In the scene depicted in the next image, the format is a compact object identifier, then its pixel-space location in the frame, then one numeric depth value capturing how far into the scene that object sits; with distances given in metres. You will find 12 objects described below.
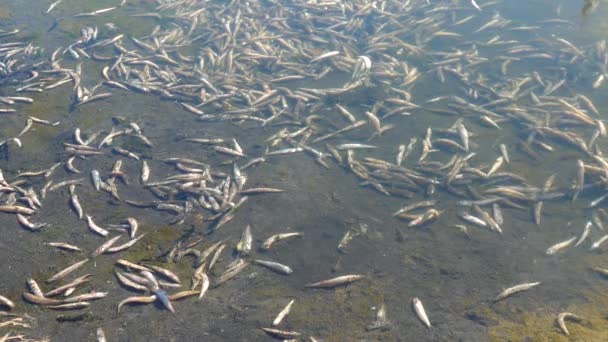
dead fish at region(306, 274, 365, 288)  7.07
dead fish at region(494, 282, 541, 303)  6.84
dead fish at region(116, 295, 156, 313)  6.76
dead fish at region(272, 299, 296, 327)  6.51
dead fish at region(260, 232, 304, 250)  7.73
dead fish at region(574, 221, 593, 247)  7.89
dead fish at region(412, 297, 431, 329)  6.50
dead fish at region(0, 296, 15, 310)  6.66
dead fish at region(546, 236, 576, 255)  7.71
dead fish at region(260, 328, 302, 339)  6.38
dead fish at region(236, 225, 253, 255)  7.66
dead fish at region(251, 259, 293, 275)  7.32
